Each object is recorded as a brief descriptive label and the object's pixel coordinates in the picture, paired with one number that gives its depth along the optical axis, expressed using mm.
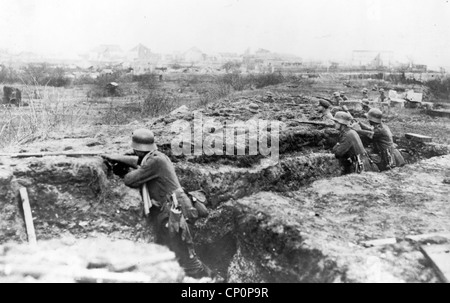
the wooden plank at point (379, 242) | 3527
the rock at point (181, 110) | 9197
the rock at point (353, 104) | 11617
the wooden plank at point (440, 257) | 2980
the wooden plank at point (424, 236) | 3551
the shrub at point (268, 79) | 20203
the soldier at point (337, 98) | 10633
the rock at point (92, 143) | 5780
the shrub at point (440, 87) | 19188
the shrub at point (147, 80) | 22516
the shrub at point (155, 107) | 12000
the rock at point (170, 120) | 7582
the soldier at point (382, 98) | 13477
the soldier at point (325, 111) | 7855
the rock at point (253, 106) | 9402
